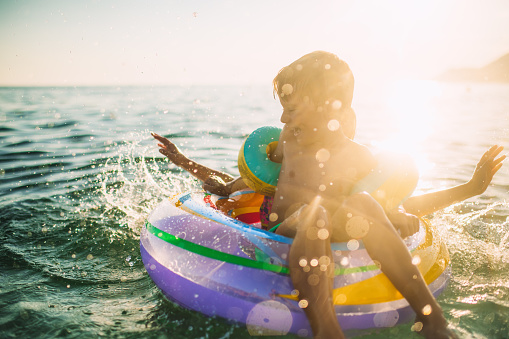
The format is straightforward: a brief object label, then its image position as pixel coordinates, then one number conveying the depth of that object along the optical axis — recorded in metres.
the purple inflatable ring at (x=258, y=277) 1.94
